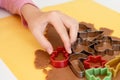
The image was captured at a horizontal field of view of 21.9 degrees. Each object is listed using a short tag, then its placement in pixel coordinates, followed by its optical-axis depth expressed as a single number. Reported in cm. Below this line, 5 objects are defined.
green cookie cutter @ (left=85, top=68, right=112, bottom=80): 54
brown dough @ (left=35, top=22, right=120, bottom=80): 57
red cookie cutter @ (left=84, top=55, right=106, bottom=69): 57
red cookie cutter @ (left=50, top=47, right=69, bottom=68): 59
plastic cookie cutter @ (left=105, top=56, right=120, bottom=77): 55
